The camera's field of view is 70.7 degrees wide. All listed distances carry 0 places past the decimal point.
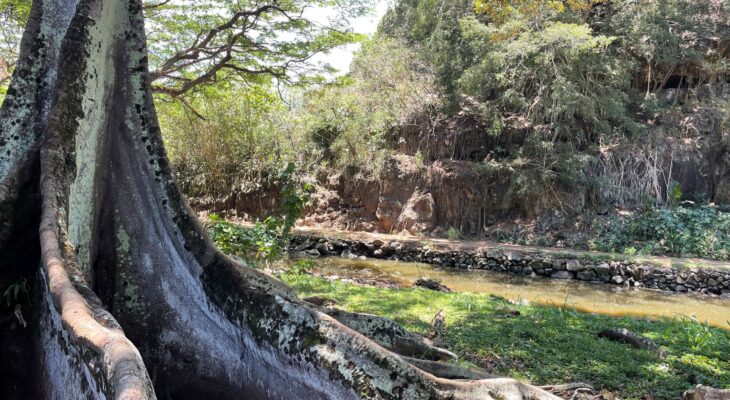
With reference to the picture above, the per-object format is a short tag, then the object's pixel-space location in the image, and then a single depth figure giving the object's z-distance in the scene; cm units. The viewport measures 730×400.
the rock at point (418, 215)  2033
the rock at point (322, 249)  1791
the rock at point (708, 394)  337
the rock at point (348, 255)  1749
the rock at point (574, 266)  1470
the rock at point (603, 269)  1438
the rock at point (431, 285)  1096
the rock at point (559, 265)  1498
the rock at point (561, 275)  1477
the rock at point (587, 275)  1451
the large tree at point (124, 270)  257
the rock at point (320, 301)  630
